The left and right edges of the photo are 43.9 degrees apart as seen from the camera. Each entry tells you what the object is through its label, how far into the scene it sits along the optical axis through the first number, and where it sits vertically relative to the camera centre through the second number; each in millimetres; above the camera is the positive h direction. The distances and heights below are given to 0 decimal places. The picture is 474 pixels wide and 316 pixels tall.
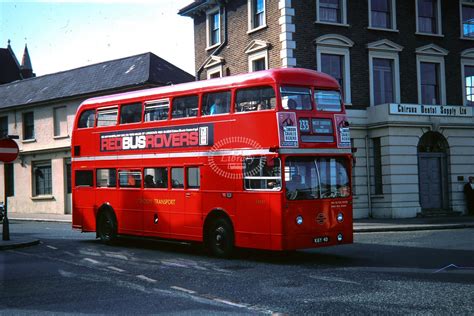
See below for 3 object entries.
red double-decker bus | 11789 +306
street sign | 16369 +895
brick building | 23938 +4394
